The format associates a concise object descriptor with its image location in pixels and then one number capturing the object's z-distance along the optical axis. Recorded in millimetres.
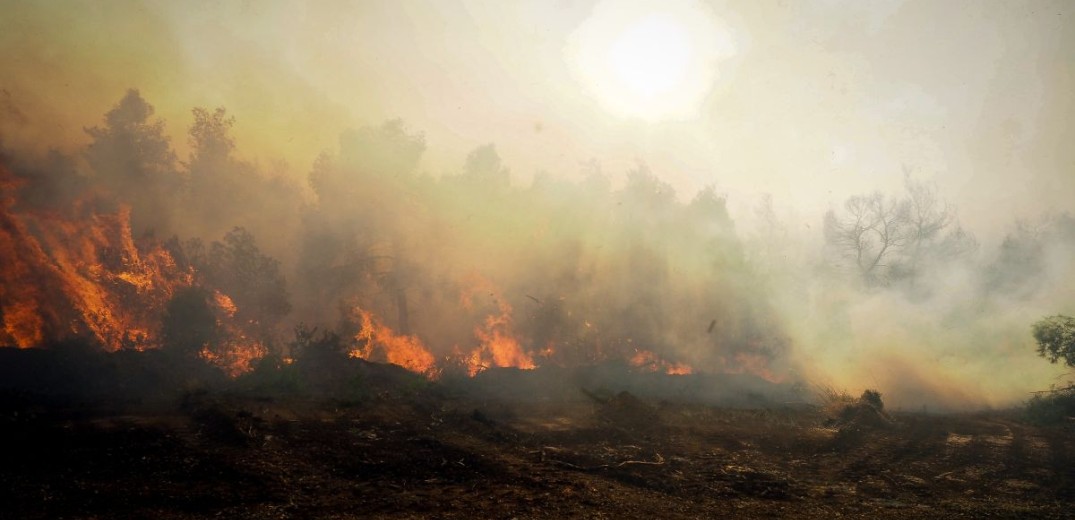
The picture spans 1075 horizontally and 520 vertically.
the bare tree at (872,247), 40844
